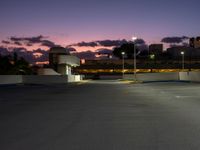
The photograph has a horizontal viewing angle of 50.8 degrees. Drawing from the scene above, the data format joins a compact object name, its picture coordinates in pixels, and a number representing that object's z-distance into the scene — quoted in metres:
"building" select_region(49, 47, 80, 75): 42.83
